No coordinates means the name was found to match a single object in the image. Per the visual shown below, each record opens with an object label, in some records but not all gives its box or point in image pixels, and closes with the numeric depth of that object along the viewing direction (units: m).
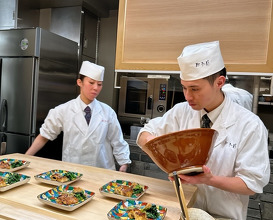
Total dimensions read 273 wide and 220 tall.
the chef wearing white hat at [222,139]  1.17
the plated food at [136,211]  0.98
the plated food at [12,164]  1.49
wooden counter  1.03
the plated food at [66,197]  1.05
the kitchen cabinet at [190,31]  1.26
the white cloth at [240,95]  2.21
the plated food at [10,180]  1.20
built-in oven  3.40
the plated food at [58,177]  1.30
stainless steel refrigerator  2.86
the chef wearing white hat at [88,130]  2.33
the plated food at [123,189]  1.17
